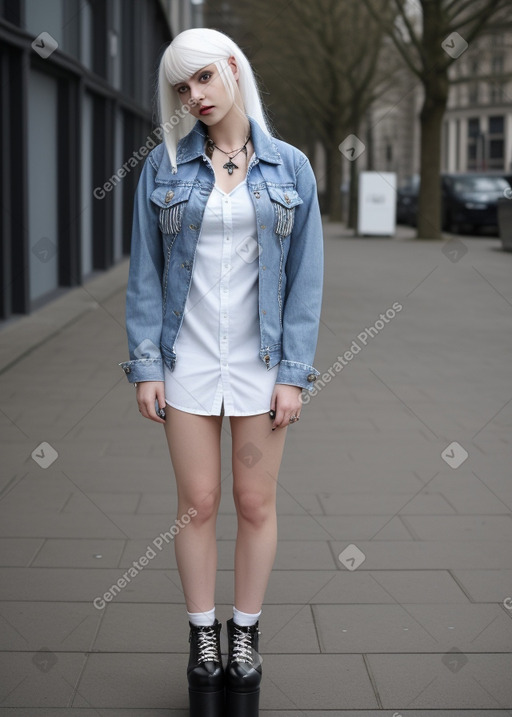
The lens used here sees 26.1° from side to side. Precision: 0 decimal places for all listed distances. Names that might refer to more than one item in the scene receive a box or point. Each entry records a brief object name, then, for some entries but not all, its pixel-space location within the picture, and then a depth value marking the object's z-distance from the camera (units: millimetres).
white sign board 27078
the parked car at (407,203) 34188
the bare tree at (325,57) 32219
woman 2848
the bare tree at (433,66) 23281
